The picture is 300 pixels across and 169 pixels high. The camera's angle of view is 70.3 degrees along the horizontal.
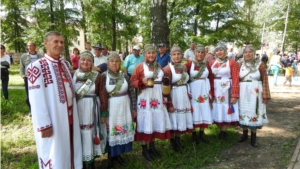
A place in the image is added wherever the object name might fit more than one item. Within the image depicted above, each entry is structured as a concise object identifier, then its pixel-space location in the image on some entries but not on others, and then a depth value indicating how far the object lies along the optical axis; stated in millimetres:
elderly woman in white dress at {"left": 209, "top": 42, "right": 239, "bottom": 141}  4270
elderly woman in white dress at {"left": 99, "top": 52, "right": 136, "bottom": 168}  3283
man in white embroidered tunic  2420
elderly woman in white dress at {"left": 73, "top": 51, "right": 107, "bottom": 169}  3030
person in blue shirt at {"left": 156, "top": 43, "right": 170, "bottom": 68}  5704
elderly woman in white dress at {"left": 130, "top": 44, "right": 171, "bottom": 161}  3658
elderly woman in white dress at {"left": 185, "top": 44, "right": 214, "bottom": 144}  4172
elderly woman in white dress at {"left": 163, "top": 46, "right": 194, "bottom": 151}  3906
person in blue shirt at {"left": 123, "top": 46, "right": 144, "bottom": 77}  6028
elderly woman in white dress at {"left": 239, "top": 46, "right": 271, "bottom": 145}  4227
